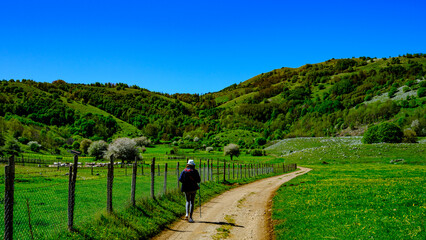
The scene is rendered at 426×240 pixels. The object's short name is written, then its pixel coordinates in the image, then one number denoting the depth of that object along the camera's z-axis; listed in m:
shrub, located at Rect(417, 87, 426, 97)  177.80
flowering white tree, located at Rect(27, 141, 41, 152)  125.62
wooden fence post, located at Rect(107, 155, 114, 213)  12.49
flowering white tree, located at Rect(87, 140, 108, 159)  112.25
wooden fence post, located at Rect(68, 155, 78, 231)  10.38
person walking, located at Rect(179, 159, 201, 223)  14.02
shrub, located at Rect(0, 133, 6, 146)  109.25
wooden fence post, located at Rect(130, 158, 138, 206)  14.36
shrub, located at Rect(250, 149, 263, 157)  129.62
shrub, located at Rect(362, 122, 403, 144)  105.75
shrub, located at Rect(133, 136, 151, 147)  191.88
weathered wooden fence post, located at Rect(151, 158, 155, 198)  16.45
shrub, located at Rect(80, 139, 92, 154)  142.59
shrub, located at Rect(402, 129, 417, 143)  108.47
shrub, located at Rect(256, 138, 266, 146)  184.62
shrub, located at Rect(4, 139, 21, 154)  98.50
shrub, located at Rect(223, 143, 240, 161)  122.19
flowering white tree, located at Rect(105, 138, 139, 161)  91.38
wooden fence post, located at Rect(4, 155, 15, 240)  7.78
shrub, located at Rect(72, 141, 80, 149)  156.15
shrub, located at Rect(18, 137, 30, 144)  138.04
